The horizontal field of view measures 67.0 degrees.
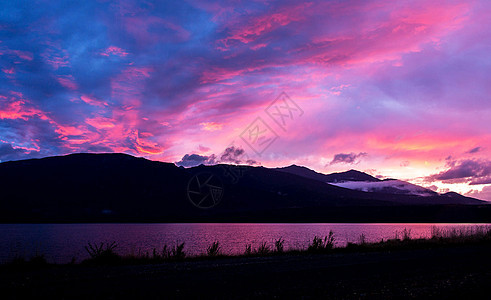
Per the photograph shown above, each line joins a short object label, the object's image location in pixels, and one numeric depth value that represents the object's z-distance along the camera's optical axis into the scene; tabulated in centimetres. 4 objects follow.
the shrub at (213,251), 2197
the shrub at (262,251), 2308
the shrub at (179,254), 2016
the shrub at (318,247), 2411
